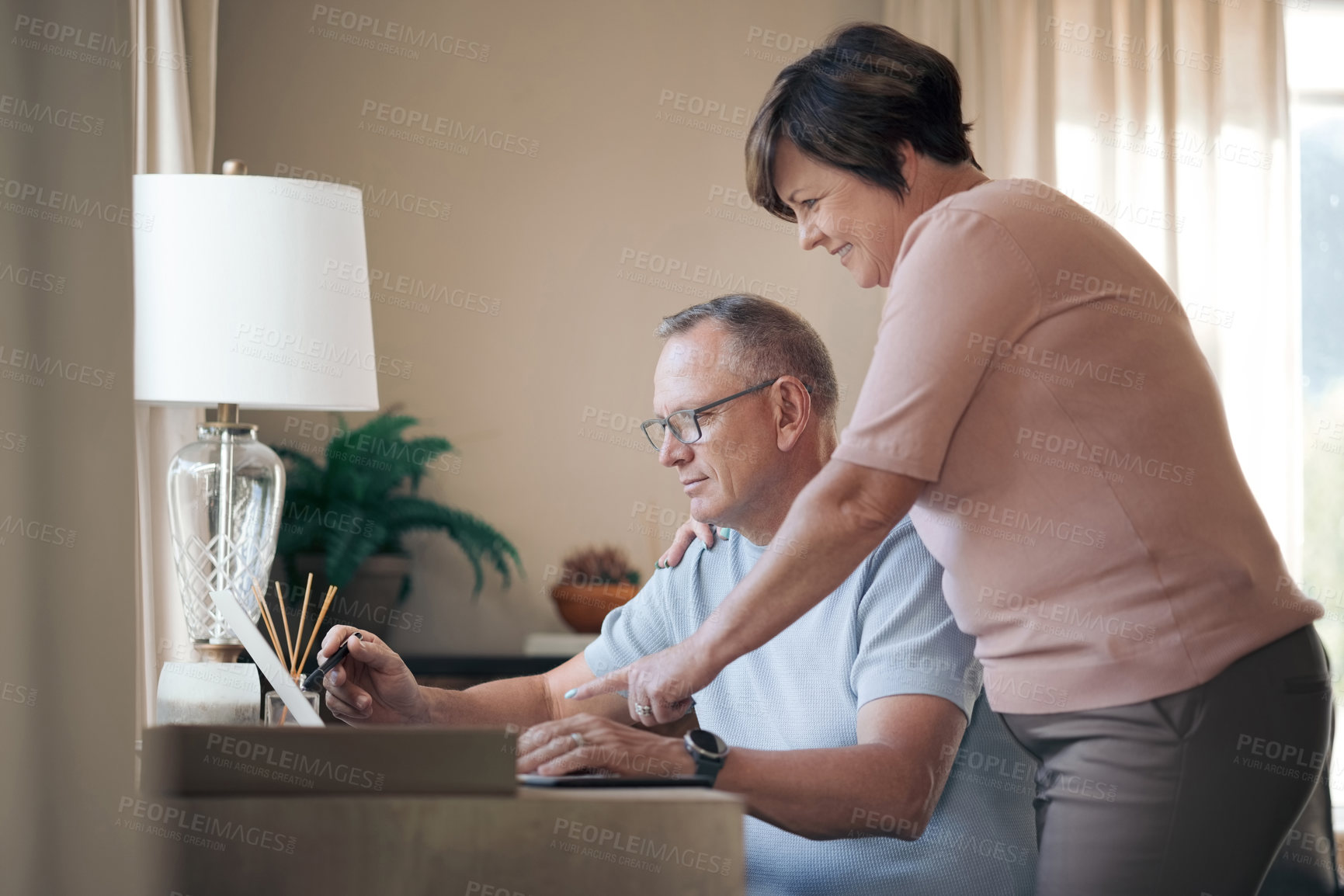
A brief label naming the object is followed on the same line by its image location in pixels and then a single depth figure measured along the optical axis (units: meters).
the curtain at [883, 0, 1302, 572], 3.60
